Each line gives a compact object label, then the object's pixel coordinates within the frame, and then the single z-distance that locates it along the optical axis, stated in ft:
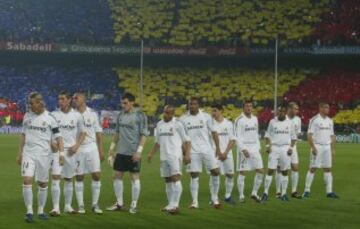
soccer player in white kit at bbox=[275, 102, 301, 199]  62.26
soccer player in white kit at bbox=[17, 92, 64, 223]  45.27
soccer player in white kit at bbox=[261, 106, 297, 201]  60.54
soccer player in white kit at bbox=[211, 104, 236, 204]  57.36
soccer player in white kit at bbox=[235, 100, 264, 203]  58.90
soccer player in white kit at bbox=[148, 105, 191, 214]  50.65
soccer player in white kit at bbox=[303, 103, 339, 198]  63.41
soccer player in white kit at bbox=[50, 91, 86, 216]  49.37
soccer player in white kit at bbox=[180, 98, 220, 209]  54.19
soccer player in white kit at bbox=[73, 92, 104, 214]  49.88
